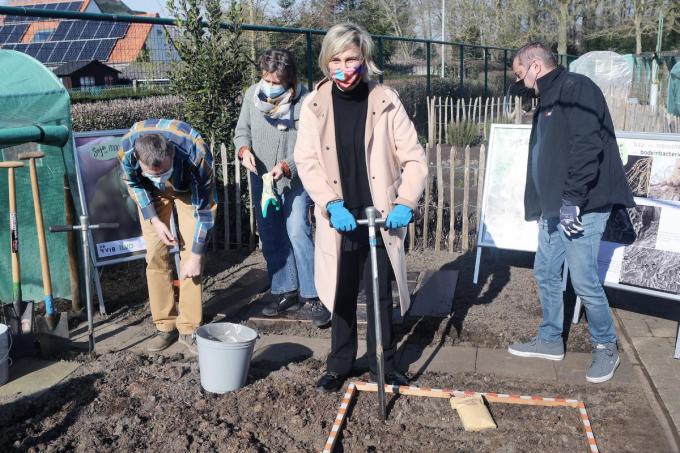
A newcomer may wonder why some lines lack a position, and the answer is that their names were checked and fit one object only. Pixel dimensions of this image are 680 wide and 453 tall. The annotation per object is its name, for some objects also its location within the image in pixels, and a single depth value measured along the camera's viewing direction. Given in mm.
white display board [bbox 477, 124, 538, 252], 5434
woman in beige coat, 3314
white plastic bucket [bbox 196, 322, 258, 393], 3643
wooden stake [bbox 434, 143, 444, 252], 6355
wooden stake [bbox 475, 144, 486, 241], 5938
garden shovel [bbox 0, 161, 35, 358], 4434
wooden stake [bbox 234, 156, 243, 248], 6627
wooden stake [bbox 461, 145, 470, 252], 6195
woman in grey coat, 4641
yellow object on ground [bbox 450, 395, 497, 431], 3285
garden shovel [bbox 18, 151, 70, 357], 4453
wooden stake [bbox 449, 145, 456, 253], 6280
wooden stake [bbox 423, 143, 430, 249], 6445
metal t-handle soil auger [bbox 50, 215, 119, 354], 4230
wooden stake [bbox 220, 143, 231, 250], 6641
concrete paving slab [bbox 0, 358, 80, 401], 3996
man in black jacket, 3553
